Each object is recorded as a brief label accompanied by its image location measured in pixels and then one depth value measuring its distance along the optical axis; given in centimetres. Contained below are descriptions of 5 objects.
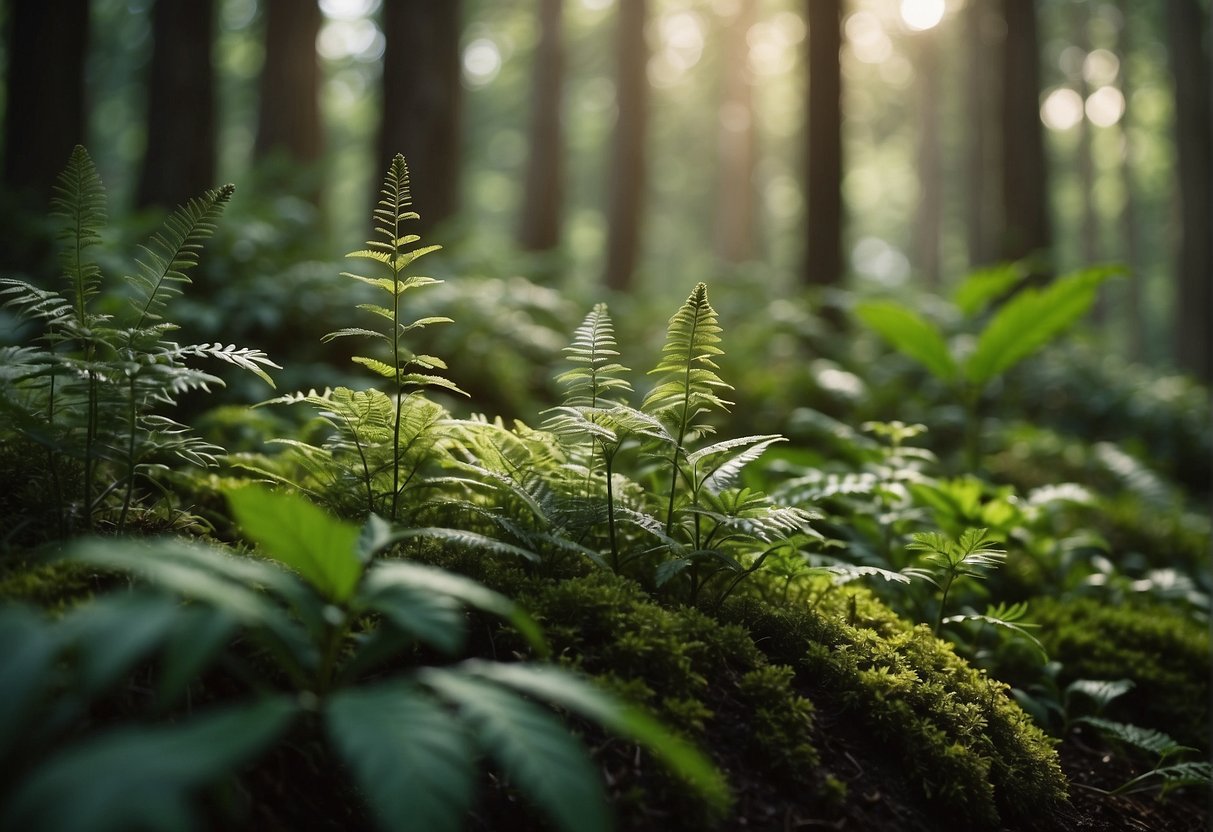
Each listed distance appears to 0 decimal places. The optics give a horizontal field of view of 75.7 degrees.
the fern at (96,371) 195
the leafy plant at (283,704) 95
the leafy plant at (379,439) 214
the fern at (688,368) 219
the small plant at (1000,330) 460
